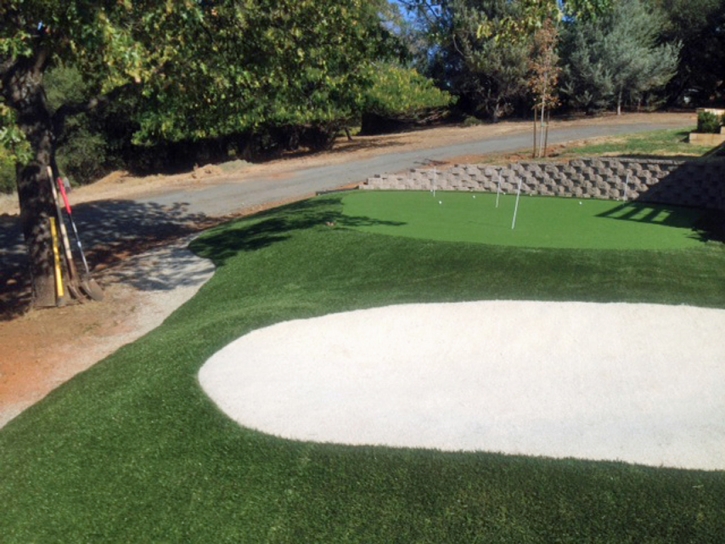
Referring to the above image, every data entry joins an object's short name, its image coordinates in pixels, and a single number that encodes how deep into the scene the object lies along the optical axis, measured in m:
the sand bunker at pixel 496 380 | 6.13
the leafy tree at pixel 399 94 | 34.91
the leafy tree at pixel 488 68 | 36.06
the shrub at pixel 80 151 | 31.52
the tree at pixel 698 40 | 41.69
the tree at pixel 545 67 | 22.98
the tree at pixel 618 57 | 36.81
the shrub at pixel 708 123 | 25.45
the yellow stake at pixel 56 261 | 12.17
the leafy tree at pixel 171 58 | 9.69
